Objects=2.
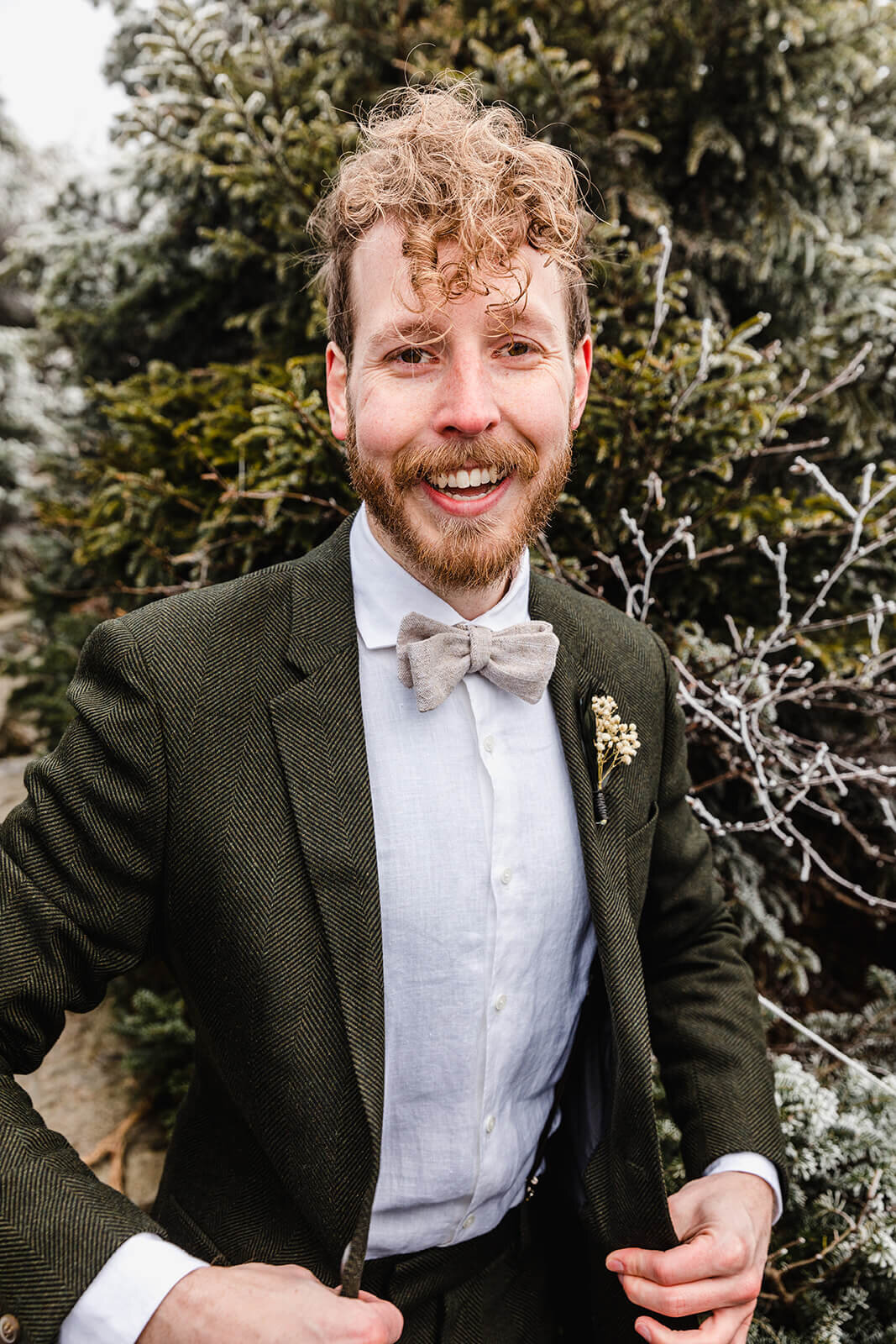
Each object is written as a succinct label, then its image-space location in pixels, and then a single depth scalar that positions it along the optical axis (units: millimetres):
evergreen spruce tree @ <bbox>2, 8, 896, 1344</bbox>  1040
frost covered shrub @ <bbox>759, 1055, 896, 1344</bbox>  811
